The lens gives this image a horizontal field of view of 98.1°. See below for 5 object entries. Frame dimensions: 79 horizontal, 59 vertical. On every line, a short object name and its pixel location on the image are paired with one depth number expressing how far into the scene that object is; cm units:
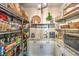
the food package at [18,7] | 118
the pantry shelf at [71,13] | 112
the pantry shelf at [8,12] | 101
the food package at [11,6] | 110
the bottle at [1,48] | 105
